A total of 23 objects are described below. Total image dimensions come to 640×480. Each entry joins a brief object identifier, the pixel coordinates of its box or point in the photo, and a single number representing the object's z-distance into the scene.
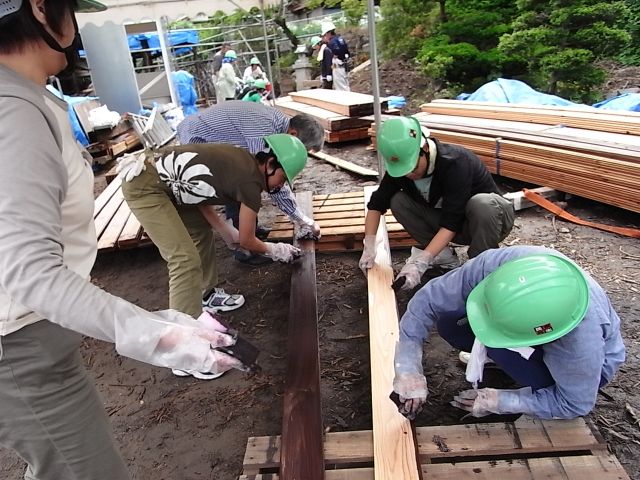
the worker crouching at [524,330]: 1.74
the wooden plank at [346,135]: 7.60
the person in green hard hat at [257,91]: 9.40
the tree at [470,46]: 10.14
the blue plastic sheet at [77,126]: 8.03
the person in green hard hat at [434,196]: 2.90
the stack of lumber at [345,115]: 7.48
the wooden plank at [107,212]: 4.76
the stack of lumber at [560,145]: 4.09
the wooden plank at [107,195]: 5.35
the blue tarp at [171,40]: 15.28
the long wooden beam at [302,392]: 1.98
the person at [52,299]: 1.04
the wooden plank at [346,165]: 6.12
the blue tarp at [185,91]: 12.02
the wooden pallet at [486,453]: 1.97
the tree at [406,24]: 12.39
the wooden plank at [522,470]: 1.92
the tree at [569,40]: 7.70
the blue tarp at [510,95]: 6.77
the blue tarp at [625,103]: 5.78
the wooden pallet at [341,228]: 4.16
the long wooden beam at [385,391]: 1.92
